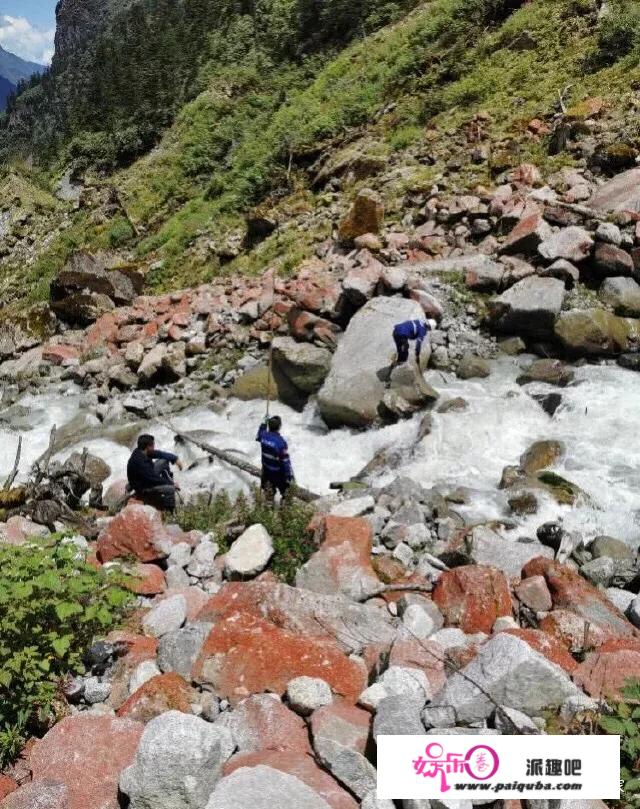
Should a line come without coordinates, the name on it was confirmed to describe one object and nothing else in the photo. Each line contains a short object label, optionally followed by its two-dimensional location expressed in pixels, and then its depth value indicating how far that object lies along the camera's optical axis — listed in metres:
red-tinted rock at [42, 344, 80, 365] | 16.73
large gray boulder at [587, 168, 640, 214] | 13.73
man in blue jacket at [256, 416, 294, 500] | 8.70
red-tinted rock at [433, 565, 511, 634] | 5.32
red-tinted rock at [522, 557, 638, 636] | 5.22
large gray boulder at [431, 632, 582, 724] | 3.58
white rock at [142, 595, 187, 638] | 5.34
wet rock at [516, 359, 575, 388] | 11.29
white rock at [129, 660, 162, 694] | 4.55
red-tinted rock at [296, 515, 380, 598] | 6.12
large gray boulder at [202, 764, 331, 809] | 3.10
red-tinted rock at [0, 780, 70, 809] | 3.42
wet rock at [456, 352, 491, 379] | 11.88
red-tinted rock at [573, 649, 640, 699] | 3.80
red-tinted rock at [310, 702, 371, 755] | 3.61
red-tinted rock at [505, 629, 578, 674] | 4.25
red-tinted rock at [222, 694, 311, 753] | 3.67
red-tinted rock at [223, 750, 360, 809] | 3.25
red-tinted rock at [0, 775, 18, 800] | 3.69
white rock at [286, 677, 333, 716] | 3.96
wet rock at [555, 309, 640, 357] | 11.45
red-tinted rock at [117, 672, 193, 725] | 4.08
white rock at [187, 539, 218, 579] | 6.81
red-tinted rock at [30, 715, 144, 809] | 3.54
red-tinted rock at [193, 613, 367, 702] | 4.24
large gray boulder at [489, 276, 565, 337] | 12.03
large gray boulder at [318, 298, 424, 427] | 11.09
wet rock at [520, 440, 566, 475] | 9.27
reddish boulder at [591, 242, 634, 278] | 12.62
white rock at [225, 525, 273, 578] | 6.66
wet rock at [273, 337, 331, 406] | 12.10
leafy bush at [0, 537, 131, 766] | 4.26
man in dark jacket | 8.66
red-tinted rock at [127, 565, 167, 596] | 6.10
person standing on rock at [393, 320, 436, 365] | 11.06
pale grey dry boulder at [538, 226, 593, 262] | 13.02
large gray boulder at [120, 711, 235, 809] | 3.29
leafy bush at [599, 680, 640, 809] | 3.09
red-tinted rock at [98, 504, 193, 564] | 6.94
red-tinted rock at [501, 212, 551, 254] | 13.49
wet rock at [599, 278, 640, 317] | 12.21
